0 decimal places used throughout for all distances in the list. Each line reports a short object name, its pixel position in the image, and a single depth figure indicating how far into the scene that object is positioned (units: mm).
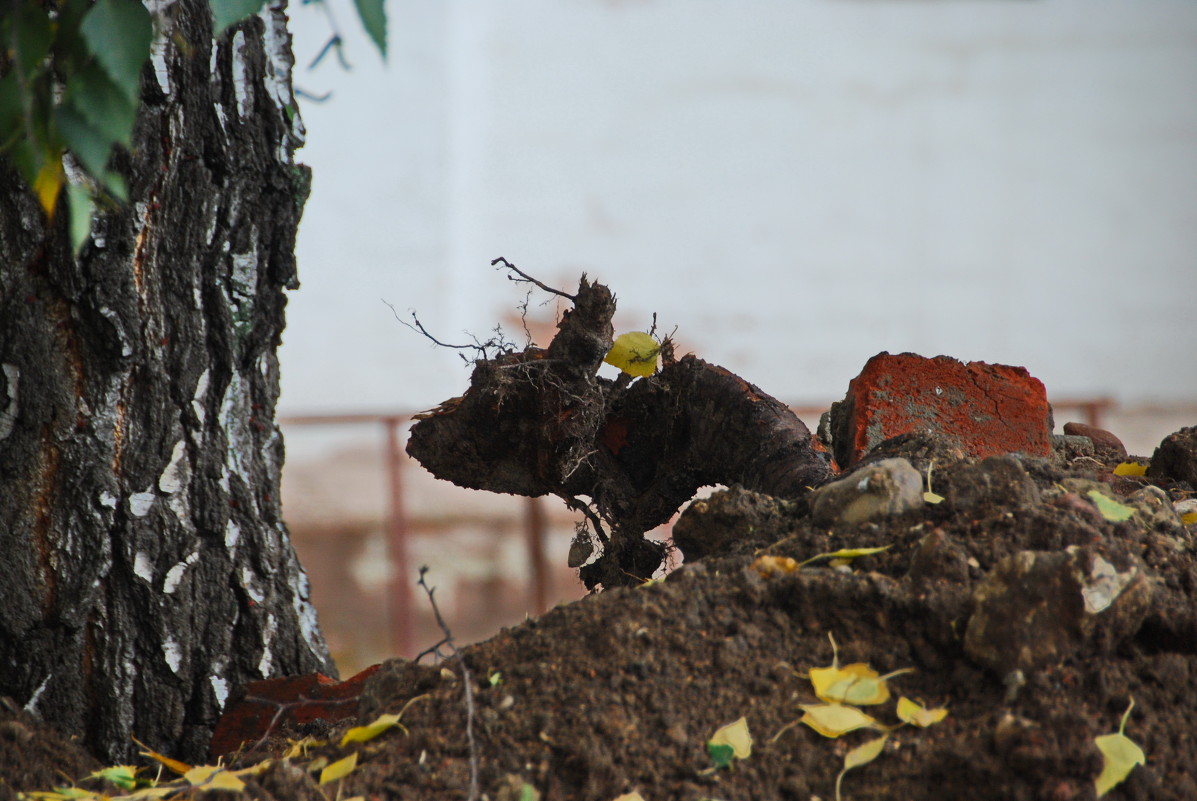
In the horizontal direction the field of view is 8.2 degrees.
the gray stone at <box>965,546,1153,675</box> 4373
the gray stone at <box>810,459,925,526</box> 4446
